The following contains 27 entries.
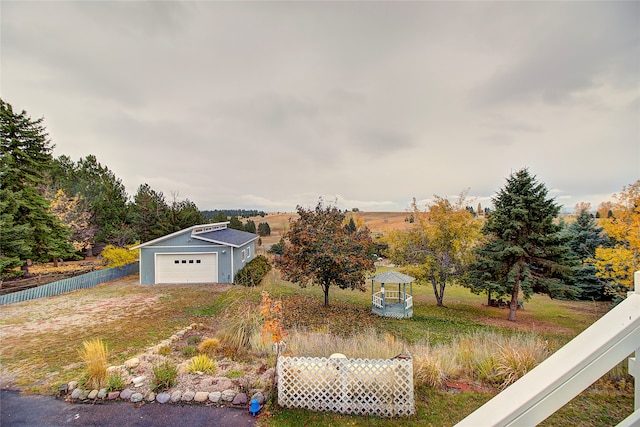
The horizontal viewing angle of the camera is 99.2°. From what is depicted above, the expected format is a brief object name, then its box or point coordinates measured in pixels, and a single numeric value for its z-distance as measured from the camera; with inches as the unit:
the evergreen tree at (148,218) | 926.4
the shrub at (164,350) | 246.1
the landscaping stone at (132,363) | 218.3
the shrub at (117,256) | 701.3
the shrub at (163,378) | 188.1
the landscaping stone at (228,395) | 181.8
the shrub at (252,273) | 618.4
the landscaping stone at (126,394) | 182.7
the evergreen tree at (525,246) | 418.3
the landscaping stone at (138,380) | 194.2
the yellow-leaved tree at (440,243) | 502.3
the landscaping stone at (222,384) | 190.5
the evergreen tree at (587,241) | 617.9
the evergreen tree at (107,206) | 889.5
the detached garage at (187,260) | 624.1
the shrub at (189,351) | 247.4
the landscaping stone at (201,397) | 181.0
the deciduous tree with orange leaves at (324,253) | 413.7
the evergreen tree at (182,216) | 955.5
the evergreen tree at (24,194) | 496.4
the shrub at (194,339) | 281.2
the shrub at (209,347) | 248.1
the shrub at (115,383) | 188.4
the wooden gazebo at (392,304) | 446.5
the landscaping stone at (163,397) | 179.9
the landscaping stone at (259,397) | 179.3
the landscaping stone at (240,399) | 180.1
